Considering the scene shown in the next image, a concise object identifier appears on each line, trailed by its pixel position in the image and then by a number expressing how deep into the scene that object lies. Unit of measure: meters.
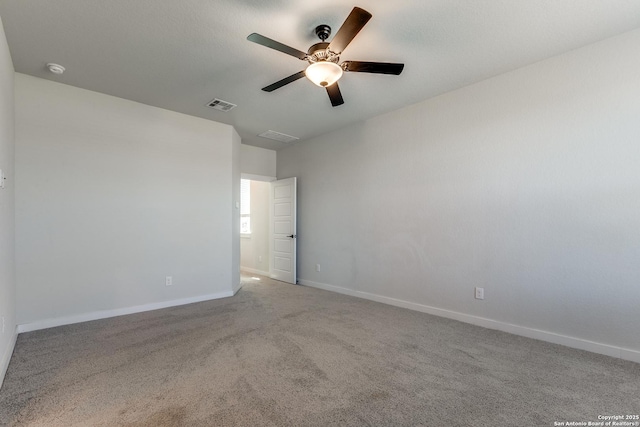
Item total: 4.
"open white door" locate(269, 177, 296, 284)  5.62
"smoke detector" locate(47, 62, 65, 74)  2.90
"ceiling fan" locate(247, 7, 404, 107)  2.12
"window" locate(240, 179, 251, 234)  7.16
